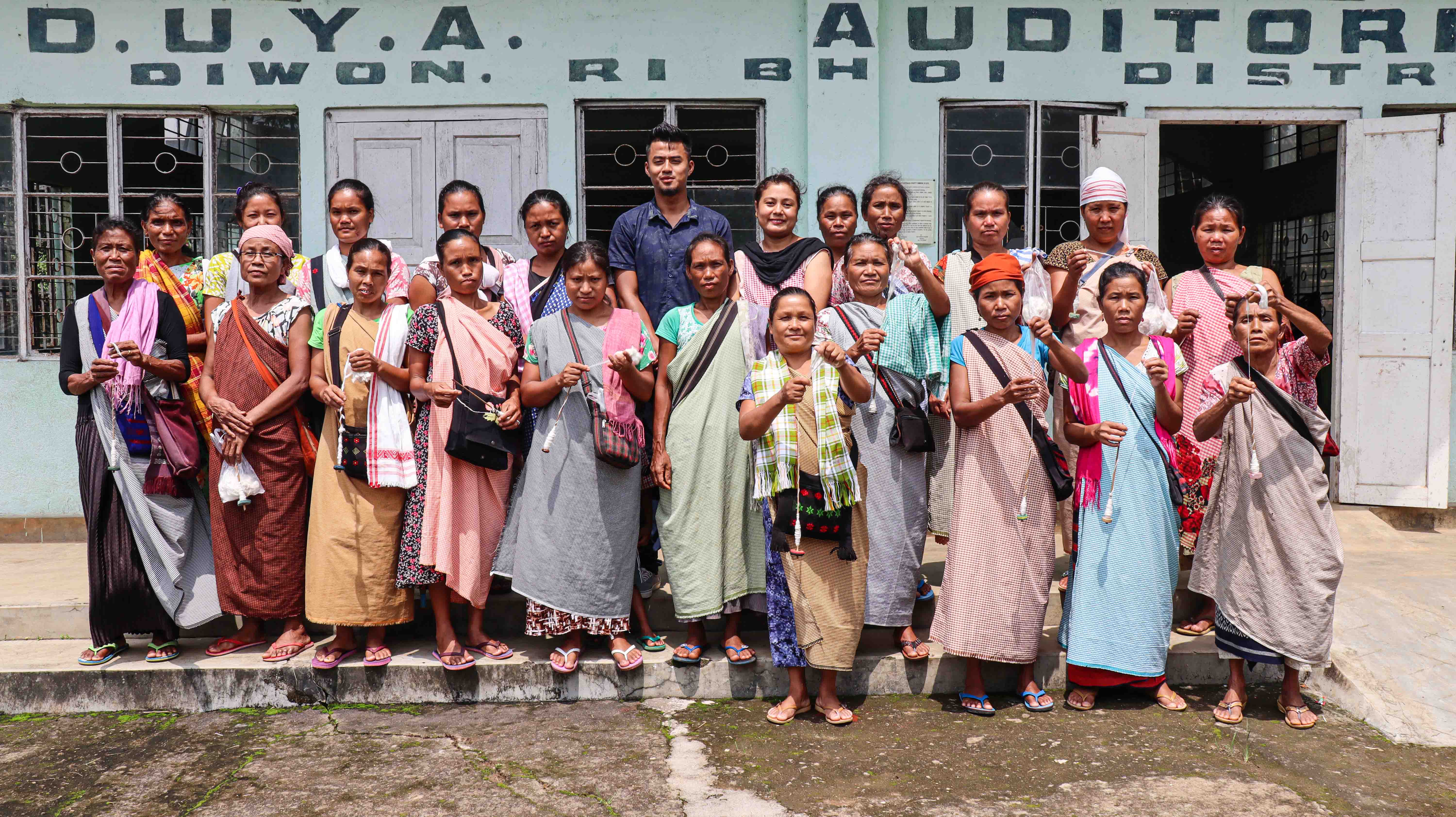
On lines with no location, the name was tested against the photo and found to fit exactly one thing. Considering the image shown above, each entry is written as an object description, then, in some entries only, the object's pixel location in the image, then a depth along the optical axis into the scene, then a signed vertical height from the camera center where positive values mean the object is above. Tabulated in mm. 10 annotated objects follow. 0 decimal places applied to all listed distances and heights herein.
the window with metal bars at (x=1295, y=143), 9180 +2024
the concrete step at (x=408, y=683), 4031 -1249
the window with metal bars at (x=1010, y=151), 6316 +1309
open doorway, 8930 +1649
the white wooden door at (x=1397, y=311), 6047 +295
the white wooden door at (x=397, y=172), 6309 +1201
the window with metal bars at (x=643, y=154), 6336 +1309
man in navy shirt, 4418 +567
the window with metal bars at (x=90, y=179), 6434 +1198
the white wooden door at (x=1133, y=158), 6094 +1221
